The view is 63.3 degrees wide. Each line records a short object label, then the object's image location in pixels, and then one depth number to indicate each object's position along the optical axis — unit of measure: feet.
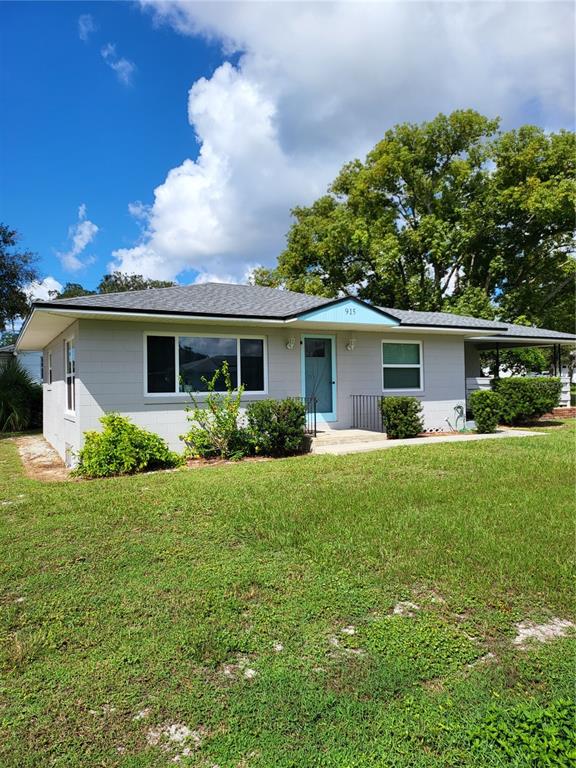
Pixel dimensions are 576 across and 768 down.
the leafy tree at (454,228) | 82.33
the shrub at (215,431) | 32.01
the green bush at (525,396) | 47.79
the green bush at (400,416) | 37.55
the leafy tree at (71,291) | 174.48
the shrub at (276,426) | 31.83
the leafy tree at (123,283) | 175.94
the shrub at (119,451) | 26.84
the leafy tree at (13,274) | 75.66
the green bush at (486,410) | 40.60
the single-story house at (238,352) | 30.35
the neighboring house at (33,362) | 105.17
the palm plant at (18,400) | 59.16
